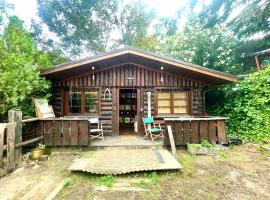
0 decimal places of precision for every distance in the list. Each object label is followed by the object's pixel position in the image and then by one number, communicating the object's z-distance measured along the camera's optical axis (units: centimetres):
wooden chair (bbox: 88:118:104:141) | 780
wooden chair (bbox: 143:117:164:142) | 758
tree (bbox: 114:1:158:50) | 1944
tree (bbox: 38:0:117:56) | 1823
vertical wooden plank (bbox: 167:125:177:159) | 564
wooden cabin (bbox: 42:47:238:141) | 831
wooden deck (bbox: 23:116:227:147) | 642
